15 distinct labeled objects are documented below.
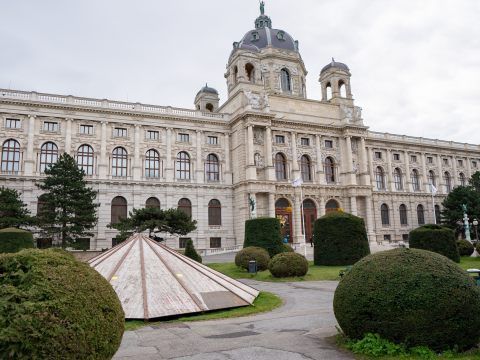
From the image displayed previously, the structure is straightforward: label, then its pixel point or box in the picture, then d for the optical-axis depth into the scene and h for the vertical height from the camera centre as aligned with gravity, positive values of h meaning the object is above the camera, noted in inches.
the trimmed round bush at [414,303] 285.4 -53.5
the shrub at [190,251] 1046.4 -38.0
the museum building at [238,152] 1694.1 +400.2
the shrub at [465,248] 1275.8 -61.5
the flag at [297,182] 1558.8 +198.5
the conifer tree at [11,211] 1304.1 +101.7
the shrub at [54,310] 180.7 -34.1
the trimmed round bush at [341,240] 1059.9 -20.9
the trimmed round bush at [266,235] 1127.0 -2.0
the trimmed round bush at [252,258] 995.3 -57.4
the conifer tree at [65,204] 1400.1 +128.3
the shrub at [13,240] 1075.9 +4.9
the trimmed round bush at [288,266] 855.4 -68.4
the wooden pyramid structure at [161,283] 458.6 -57.5
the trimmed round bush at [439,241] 1025.5 -30.4
